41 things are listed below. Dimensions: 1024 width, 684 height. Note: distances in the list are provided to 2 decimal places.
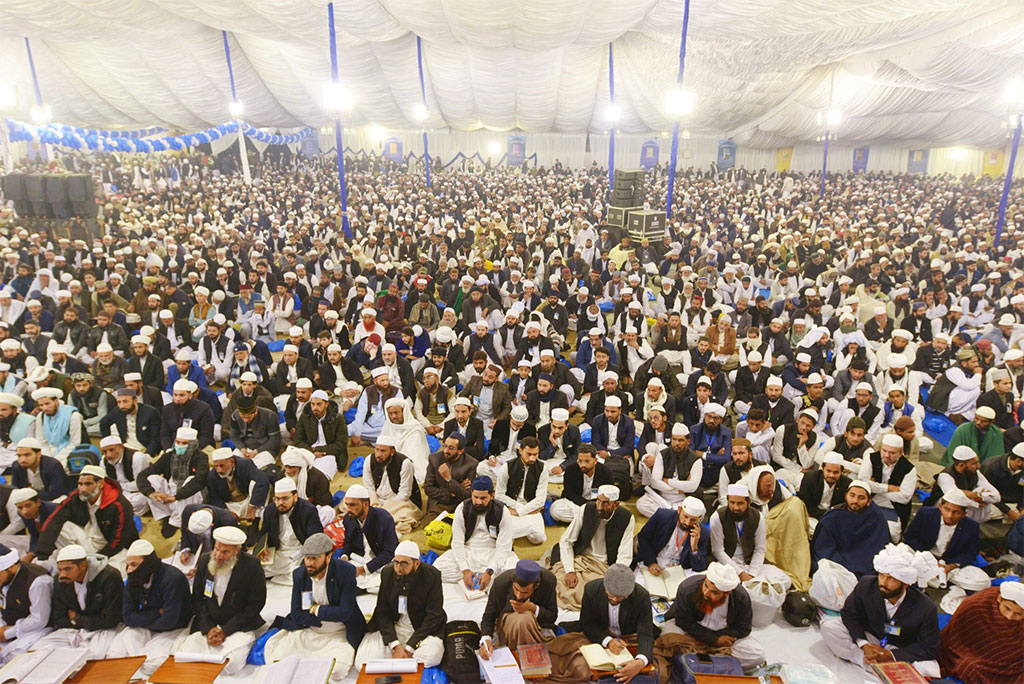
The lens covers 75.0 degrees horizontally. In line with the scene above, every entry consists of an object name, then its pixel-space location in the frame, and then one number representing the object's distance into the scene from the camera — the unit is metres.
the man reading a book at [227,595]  3.64
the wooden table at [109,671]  3.23
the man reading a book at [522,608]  3.54
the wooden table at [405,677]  3.24
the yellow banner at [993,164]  24.83
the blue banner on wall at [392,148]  35.09
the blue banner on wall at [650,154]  32.72
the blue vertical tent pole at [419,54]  17.42
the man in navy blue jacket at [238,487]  4.80
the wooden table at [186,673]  3.28
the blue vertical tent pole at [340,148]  11.81
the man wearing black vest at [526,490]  4.91
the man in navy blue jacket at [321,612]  3.65
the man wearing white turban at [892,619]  3.44
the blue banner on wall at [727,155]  31.73
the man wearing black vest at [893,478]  4.82
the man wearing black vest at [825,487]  4.65
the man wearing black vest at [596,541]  4.29
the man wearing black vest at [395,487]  5.05
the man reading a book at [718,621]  3.58
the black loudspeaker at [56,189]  14.81
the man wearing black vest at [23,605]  3.63
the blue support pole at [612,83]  16.35
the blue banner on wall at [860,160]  29.19
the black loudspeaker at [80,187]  14.92
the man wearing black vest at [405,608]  3.63
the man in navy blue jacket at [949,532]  4.24
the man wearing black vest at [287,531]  4.34
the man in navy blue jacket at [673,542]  4.22
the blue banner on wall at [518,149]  33.56
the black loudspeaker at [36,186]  14.84
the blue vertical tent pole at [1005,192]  12.06
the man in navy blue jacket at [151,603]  3.62
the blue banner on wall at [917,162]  27.94
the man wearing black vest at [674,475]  5.07
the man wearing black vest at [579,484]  4.96
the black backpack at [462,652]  3.34
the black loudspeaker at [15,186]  14.89
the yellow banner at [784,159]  29.94
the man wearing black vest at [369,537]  4.26
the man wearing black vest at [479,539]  4.38
